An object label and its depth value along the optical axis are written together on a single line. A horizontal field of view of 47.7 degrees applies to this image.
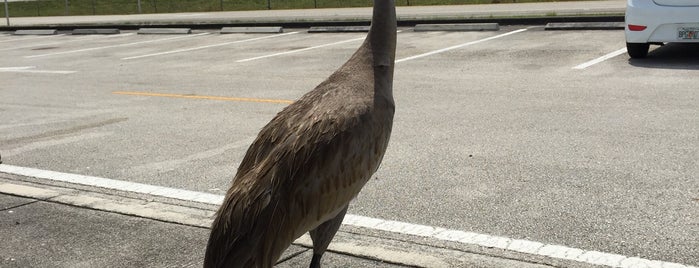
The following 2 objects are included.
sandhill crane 3.05
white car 11.23
